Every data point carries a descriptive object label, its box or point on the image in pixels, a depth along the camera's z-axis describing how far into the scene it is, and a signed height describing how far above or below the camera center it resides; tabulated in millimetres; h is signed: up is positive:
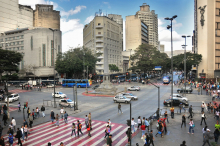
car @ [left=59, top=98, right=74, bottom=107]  27781 -4998
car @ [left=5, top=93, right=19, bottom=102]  33653 -5060
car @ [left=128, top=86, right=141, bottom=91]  46294 -4470
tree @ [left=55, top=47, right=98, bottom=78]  63656 +3655
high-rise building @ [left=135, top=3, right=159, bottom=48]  160750 +47775
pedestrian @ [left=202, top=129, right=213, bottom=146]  12695 -4753
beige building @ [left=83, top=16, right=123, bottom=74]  83562 +16634
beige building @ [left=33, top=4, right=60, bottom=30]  100312 +31259
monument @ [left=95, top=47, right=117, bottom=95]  41469 -3344
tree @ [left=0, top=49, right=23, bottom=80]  28512 +1956
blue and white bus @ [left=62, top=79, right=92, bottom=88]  56375 -3736
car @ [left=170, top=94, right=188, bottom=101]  28897 -4306
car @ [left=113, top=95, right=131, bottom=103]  30388 -4824
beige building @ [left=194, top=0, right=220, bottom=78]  58156 +11639
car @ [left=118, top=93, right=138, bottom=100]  33031 -4682
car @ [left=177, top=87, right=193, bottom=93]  39938 -4283
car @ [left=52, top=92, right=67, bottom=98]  37453 -5023
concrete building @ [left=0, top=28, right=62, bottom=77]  74625 +9515
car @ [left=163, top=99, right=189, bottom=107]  27094 -4749
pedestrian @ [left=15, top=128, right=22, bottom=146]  13891 -5000
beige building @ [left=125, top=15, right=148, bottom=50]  119562 +27107
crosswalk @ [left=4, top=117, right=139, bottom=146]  14477 -5814
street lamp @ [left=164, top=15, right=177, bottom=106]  22059 +6695
